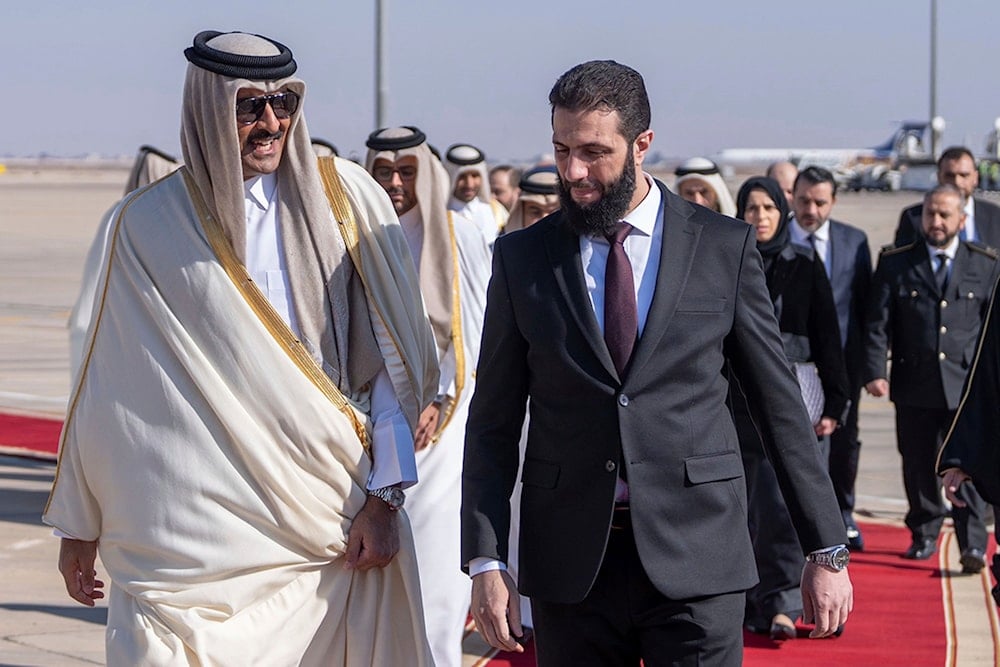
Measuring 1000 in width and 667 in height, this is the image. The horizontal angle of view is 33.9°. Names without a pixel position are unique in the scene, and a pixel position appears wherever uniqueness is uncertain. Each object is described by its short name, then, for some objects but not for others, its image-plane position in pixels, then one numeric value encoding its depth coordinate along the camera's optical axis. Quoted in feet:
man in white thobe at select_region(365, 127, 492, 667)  18.83
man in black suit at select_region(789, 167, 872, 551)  27.37
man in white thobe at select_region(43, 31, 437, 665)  12.31
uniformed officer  27.81
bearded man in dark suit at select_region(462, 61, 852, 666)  11.30
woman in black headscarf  22.50
